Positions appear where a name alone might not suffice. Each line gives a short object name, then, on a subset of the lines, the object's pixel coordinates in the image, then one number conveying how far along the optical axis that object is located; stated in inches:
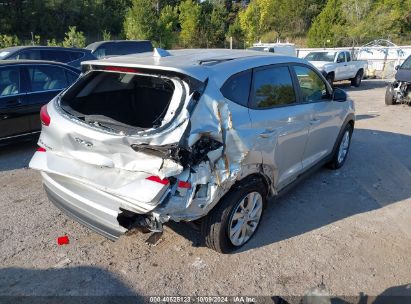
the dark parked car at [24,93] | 229.6
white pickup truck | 597.9
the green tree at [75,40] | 973.5
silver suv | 104.7
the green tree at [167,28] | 1301.7
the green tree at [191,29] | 1481.3
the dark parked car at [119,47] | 567.2
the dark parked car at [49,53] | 404.2
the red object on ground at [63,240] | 135.9
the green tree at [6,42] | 897.5
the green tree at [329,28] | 1505.9
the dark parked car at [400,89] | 437.7
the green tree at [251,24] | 1787.6
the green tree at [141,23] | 1193.4
